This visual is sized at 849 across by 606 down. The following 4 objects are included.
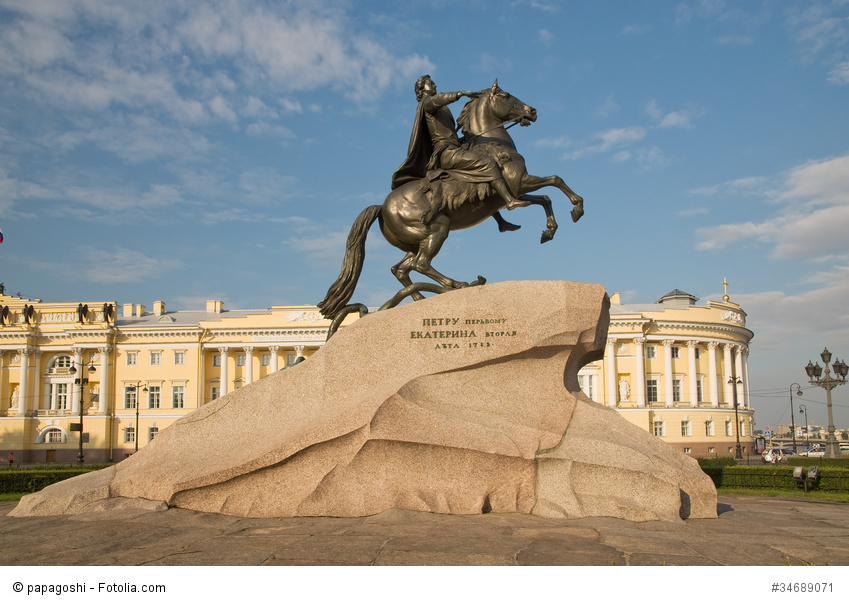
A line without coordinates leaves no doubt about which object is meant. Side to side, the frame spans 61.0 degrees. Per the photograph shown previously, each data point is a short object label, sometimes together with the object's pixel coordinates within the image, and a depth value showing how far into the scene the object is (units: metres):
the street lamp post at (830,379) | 27.00
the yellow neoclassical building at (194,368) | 64.44
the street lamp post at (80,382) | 34.94
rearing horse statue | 10.45
